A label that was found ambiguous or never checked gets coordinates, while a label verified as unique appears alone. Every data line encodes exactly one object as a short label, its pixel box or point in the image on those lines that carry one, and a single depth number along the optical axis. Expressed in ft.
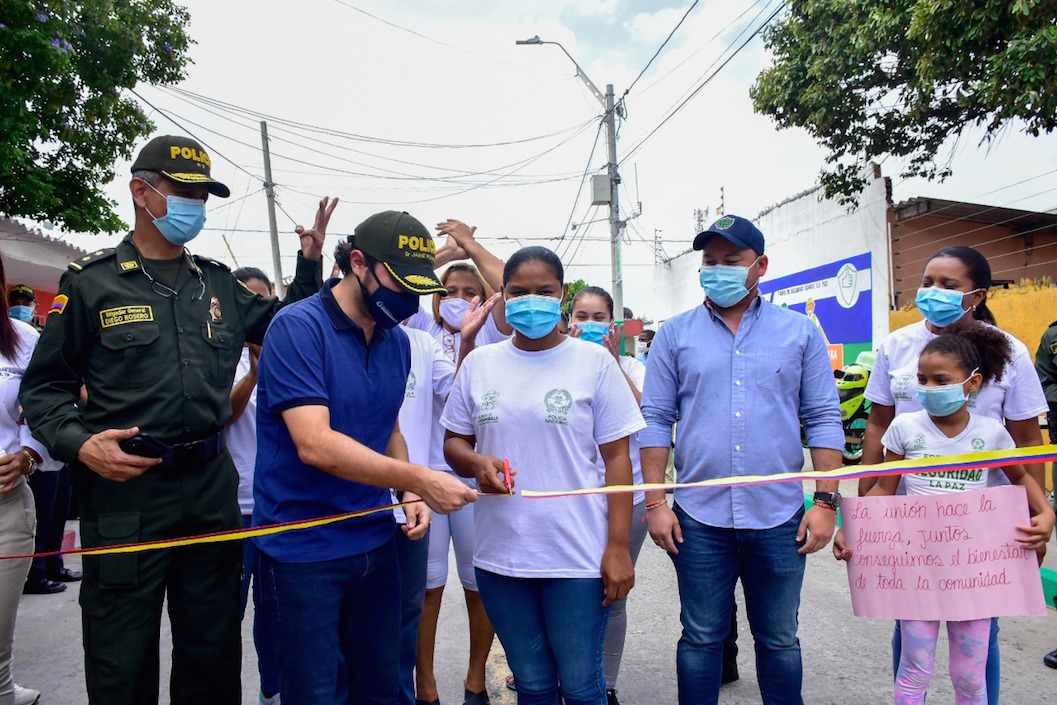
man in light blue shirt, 8.61
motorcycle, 31.71
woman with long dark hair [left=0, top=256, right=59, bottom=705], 9.42
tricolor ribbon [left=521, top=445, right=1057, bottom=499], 7.51
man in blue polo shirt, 7.00
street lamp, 52.26
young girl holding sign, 8.69
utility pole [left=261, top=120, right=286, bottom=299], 71.82
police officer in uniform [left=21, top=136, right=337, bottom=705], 7.64
